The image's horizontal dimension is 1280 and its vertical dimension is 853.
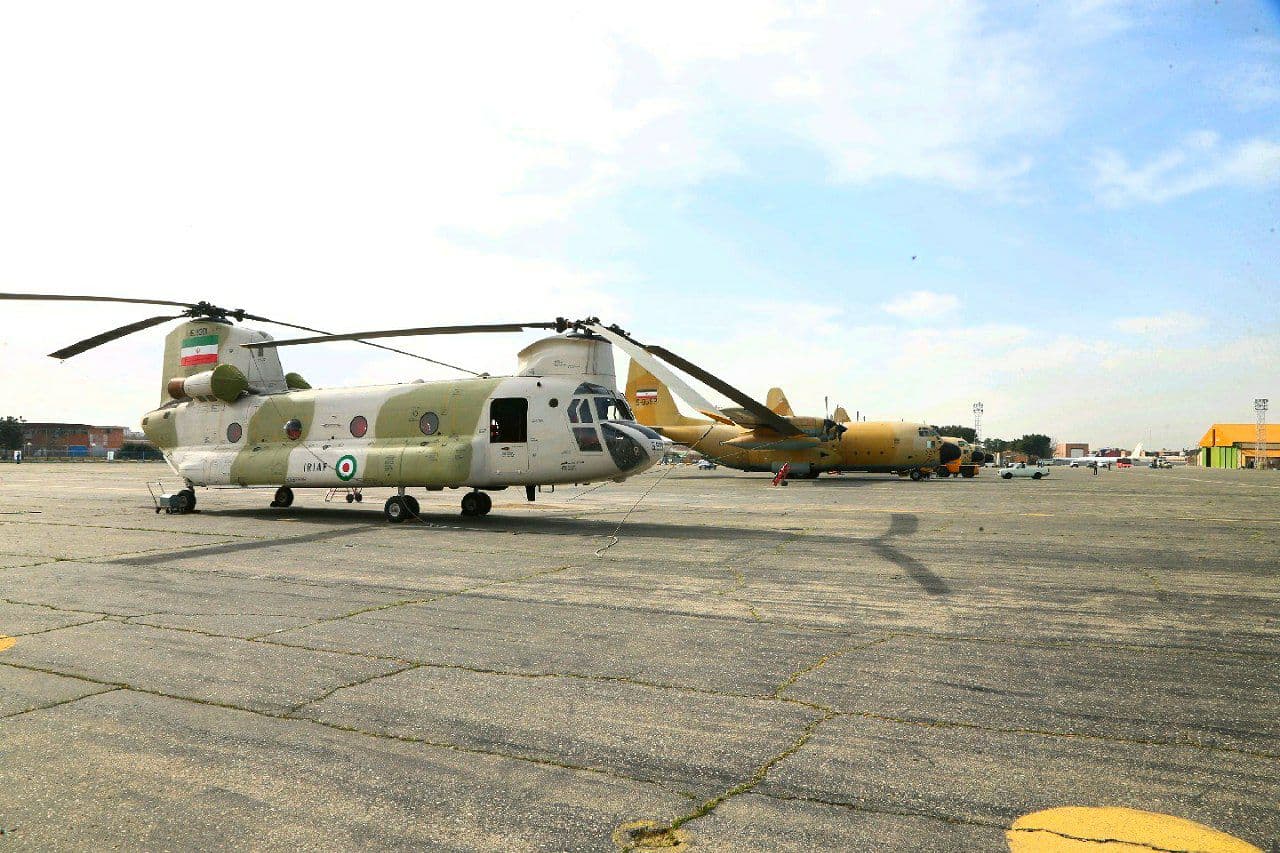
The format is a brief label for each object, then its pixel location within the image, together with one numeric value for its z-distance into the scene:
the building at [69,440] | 139.75
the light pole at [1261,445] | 139.00
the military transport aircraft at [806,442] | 46.39
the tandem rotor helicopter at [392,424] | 18.33
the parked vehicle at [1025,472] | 59.22
